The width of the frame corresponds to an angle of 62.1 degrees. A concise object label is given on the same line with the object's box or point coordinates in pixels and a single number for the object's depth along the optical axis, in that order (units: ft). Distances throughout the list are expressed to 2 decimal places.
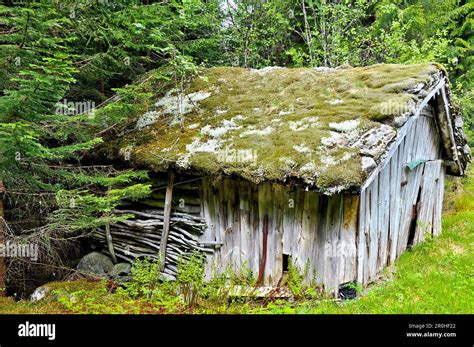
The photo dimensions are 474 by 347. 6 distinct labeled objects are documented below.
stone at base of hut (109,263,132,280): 24.12
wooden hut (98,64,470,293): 19.01
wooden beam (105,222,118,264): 25.06
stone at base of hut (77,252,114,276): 24.21
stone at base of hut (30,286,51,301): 19.47
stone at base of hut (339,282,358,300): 19.39
